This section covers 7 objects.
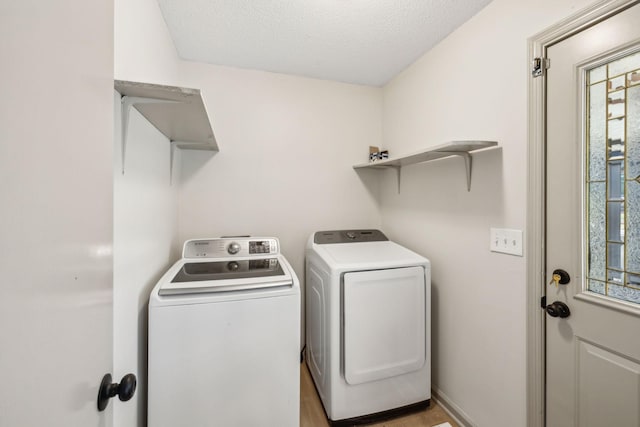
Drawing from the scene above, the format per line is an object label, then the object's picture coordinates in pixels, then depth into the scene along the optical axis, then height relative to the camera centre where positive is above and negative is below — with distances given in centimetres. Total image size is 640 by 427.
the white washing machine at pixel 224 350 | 125 -67
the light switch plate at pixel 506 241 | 136 -15
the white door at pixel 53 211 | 33 +0
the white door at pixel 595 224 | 100 -4
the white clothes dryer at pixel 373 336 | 163 -78
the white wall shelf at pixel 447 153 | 141 +37
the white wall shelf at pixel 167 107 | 96 +45
